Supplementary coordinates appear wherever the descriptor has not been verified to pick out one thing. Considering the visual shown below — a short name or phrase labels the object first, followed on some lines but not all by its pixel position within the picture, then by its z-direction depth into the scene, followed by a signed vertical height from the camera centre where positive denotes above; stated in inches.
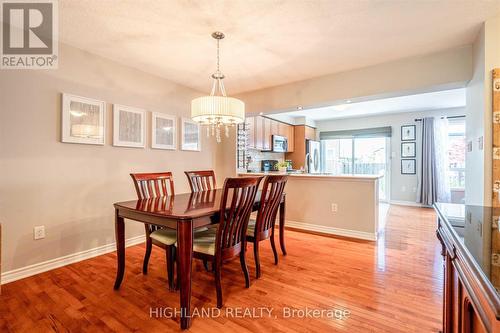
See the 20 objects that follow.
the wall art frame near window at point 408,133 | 238.5 +33.1
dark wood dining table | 62.7 -14.9
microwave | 231.4 +21.7
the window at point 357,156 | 257.1 +11.7
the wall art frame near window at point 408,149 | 239.1 +17.1
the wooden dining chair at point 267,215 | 88.4 -19.1
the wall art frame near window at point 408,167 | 239.6 -0.7
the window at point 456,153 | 223.0 +12.4
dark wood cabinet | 23.3 -15.0
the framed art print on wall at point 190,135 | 152.2 +19.5
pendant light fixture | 92.5 +21.7
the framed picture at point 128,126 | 118.3 +19.9
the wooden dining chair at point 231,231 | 69.8 -19.9
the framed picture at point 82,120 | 101.1 +19.8
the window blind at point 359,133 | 251.6 +36.1
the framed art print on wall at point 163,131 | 135.2 +19.9
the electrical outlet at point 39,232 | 93.8 -25.9
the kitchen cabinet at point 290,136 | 259.8 +31.7
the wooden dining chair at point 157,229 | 78.2 -22.3
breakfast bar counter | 132.6 -22.4
